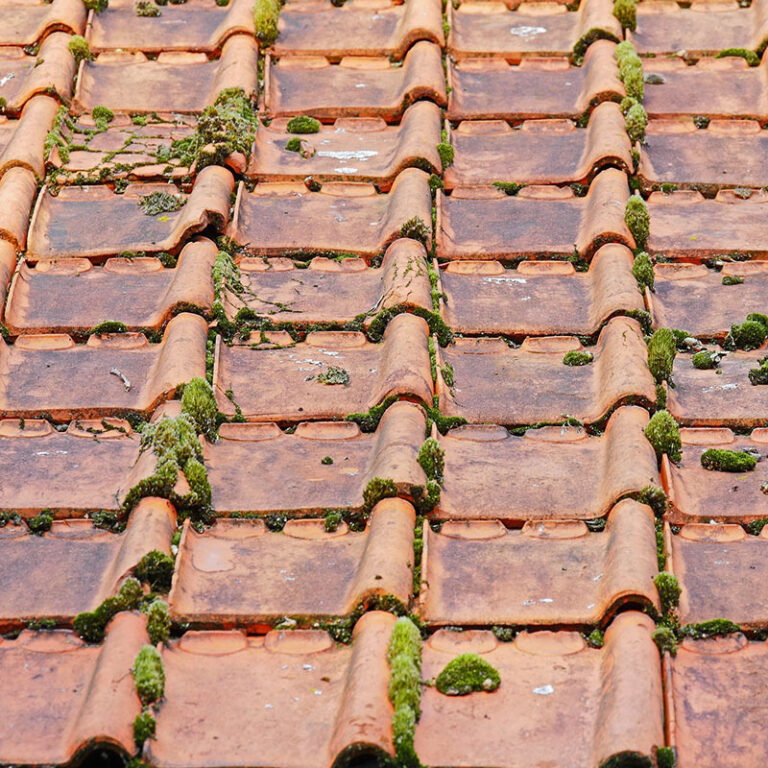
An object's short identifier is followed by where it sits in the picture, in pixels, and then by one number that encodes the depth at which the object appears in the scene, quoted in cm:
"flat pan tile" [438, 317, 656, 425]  995
